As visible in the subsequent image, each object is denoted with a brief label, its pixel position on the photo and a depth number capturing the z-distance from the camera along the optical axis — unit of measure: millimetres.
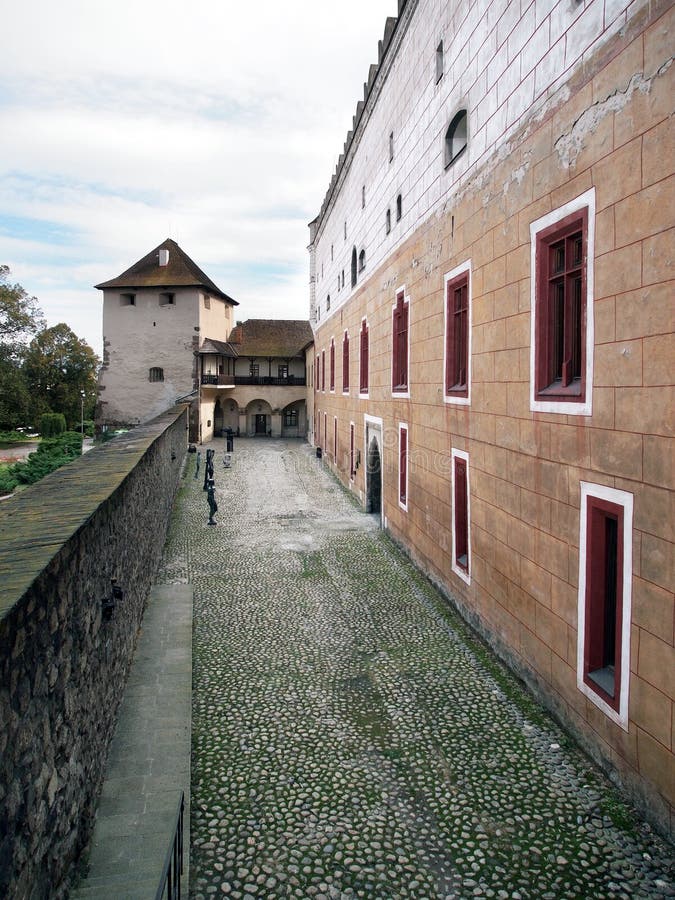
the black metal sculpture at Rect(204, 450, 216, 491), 19131
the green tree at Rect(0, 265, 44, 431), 44438
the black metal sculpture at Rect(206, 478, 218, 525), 16033
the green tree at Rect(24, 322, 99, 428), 53344
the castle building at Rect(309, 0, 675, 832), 5207
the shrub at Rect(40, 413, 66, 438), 43188
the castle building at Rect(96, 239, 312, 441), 37188
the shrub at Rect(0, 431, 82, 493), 24766
